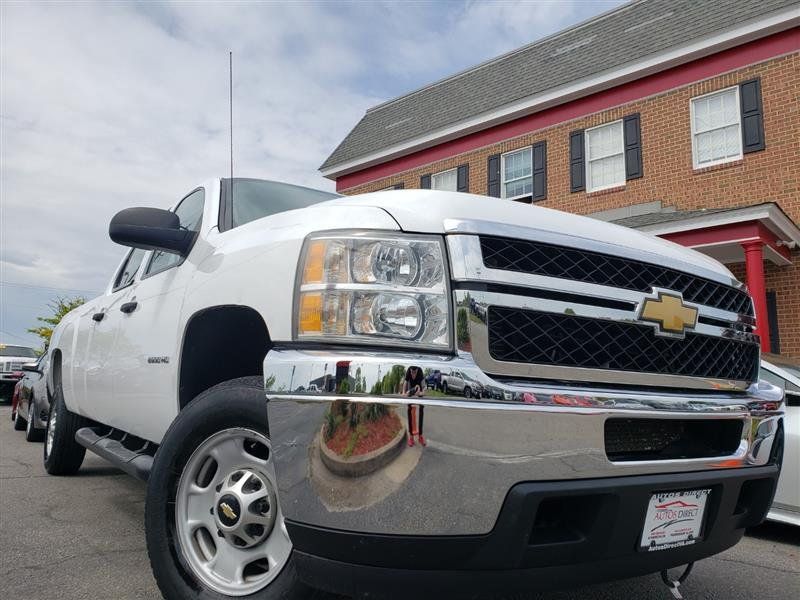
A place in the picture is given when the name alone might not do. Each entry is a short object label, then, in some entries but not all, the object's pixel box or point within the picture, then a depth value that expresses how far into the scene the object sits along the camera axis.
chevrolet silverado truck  1.72
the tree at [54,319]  26.08
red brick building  11.06
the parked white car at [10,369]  16.92
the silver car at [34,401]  7.90
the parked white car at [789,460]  4.36
